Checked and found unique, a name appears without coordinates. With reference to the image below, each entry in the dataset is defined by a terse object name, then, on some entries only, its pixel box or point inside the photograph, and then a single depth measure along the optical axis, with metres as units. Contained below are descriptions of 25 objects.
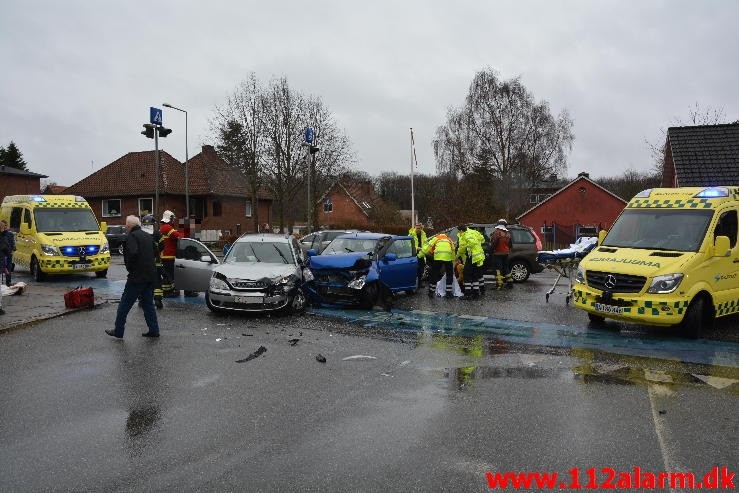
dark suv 19.31
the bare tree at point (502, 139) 53.12
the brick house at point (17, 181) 58.06
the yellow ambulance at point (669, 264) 9.61
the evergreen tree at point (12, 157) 70.09
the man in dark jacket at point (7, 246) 14.33
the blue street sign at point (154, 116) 17.00
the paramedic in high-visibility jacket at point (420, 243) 17.28
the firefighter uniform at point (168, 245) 13.50
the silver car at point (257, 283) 11.88
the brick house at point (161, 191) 49.28
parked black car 33.03
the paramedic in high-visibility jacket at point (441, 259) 15.10
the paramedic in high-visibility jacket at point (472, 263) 15.16
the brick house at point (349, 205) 68.75
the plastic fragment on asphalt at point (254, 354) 8.46
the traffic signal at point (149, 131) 17.11
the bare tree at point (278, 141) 41.34
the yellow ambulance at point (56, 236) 17.45
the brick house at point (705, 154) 19.20
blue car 13.03
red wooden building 51.66
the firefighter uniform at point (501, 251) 16.47
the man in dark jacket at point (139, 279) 9.81
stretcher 14.27
